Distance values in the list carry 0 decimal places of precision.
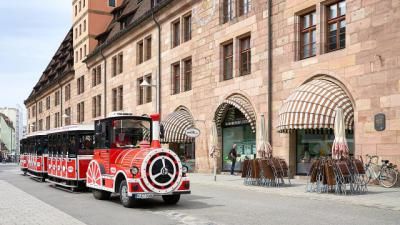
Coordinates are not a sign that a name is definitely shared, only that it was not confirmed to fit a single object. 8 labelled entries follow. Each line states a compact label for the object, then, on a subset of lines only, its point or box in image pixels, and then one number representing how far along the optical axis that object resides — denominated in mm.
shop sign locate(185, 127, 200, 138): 22581
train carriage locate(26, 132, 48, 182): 24531
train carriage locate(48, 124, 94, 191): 18531
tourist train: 12703
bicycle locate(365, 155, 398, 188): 16875
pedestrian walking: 25944
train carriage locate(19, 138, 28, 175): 30939
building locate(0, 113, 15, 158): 123475
